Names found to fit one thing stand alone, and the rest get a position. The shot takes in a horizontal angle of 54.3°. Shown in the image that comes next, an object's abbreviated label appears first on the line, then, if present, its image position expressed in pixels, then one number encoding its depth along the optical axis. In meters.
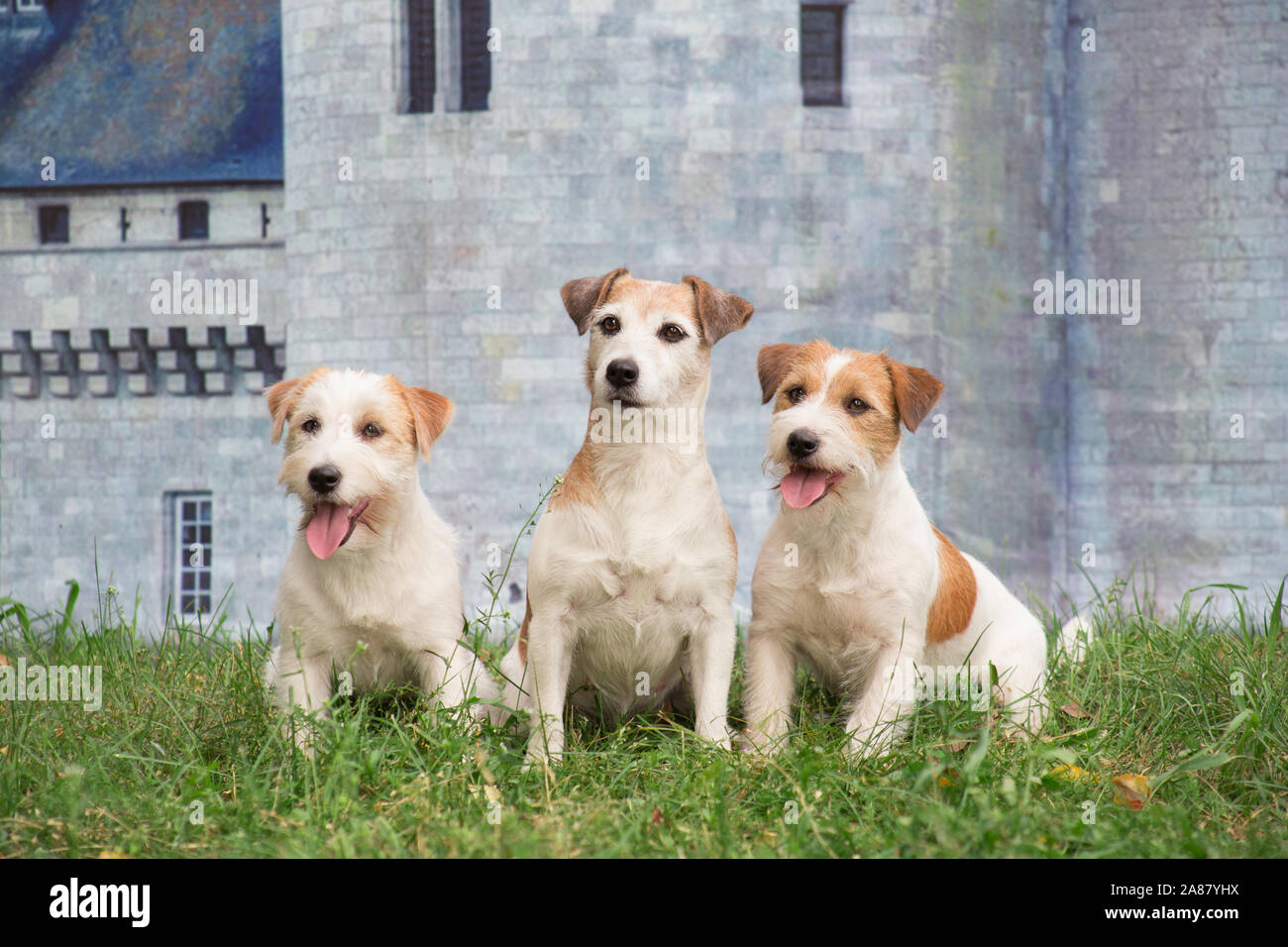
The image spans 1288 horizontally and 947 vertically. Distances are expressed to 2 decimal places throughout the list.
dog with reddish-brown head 4.17
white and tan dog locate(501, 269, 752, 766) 4.17
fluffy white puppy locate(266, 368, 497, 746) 4.17
